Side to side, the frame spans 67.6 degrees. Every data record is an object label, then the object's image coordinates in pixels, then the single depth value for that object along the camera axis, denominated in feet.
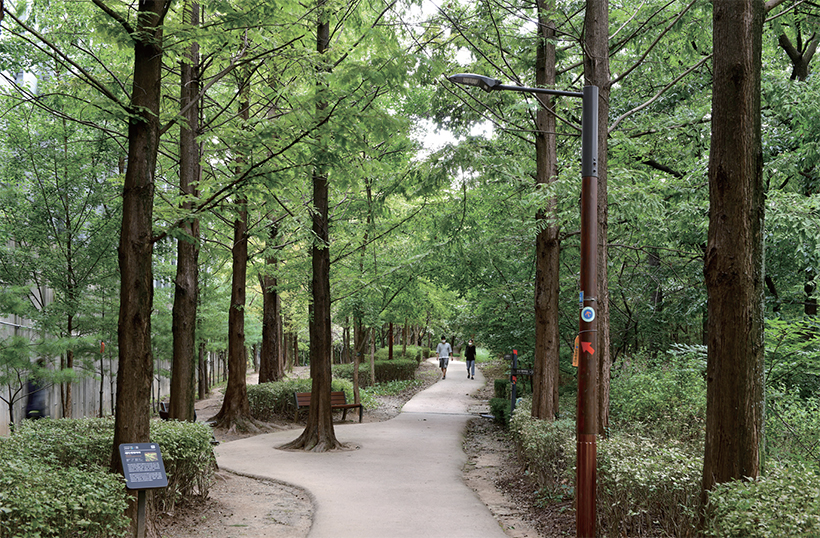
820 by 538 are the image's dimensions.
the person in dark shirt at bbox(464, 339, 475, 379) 105.60
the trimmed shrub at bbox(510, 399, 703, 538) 17.11
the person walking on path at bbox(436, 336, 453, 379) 106.22
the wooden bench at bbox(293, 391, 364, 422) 55.36
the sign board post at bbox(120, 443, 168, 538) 17.29
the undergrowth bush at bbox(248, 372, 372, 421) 55.98
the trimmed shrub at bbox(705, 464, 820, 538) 11.91
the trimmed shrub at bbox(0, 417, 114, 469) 20.28
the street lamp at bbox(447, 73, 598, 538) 18.53
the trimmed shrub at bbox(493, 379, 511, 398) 65.06
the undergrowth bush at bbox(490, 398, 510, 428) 51.60
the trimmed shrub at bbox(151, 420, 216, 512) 22.59
